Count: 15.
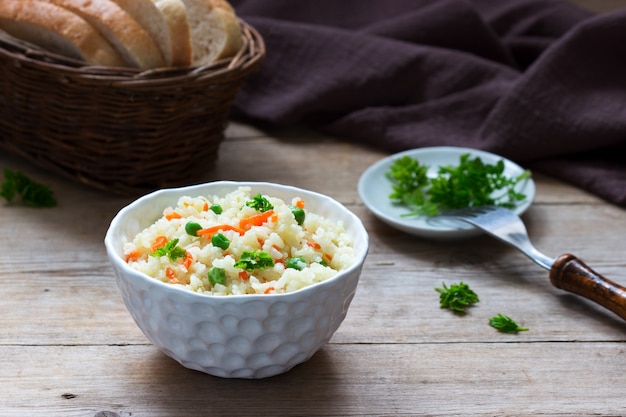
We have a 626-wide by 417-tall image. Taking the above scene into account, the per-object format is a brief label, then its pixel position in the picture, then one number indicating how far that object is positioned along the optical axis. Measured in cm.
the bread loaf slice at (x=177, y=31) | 212
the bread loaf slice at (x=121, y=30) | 209
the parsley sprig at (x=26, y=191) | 223
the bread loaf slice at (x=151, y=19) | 215
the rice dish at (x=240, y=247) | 139
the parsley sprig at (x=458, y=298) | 183
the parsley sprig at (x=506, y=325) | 175
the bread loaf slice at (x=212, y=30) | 226
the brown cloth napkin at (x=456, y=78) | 252
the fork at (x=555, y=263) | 173
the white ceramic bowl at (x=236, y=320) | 135
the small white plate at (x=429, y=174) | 210
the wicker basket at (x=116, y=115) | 204
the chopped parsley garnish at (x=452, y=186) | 217
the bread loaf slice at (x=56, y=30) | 209
